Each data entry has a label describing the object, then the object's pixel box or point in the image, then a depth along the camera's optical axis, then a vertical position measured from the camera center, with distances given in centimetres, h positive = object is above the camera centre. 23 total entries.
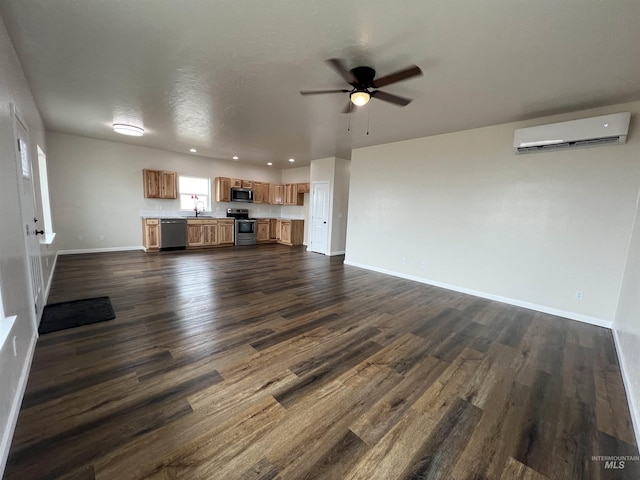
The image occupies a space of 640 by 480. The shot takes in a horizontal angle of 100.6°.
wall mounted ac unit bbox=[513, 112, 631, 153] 307 +106
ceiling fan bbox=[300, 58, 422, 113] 246 +121
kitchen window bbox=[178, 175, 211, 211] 780 +33
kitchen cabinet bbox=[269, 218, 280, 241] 945 -77
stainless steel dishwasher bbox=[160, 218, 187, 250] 700 -83
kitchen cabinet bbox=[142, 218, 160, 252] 681 -81
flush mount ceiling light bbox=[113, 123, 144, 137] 478 +130
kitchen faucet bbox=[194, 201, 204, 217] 802 -16
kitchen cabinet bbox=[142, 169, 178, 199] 693 +47
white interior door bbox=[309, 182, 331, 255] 757 -25
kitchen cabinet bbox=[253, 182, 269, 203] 909 +47
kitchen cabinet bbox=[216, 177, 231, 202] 821 +48
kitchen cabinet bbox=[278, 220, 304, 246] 902 -84
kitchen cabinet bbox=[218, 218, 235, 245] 813 -81
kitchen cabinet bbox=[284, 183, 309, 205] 904 +46
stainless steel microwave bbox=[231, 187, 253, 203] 850 +34
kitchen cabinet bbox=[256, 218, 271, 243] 915 -83
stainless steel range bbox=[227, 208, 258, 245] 853 -71
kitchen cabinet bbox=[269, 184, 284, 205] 948 +45
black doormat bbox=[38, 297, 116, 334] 283 -134
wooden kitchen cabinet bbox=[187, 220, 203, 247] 751 -88
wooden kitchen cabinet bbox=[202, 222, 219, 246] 783 -89
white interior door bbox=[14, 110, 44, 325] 248 -19
